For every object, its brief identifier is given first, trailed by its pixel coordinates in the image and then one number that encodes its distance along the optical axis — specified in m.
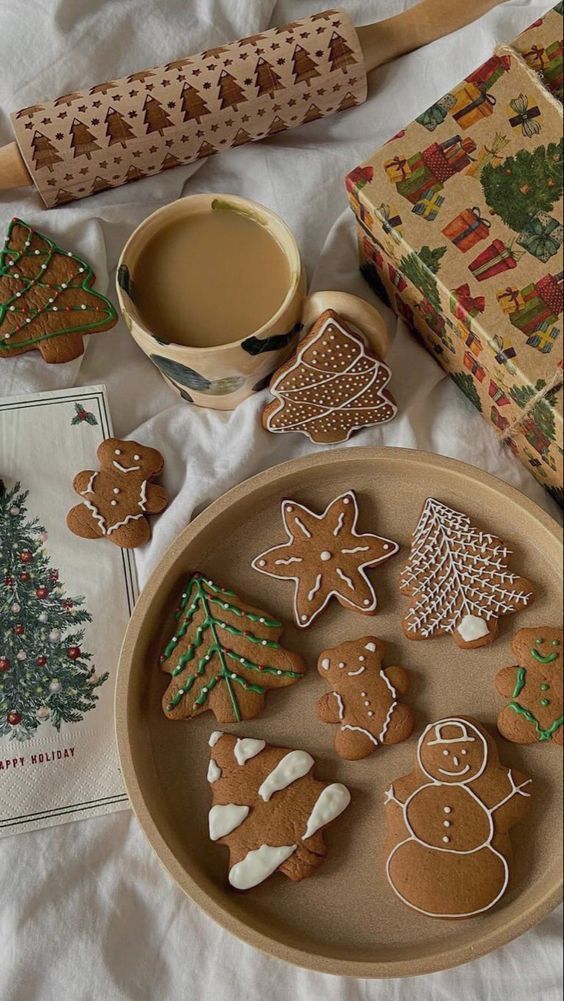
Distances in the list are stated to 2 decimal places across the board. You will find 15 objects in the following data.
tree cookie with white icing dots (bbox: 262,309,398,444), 0.77
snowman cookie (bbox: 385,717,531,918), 0.69
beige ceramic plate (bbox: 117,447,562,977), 0.71
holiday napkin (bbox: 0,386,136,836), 0.80
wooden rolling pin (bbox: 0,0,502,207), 0.84
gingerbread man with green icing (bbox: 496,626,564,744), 0.72
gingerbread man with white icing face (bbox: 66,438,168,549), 0.82
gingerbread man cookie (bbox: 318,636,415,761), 0.73
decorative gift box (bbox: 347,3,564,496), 0.70
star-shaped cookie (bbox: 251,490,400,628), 0.76
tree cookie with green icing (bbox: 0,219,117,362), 0.85
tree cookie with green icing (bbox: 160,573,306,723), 0.74
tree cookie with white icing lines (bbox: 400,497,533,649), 0.75
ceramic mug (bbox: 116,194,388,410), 0.74
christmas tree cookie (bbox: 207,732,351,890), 0.71
